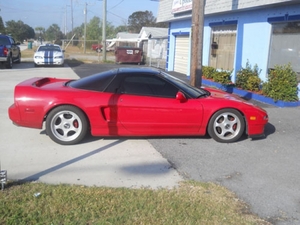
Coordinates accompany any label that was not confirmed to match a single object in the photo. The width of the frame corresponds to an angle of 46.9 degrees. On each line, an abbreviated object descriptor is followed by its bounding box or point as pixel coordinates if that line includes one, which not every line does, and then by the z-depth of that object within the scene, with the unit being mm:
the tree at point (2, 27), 53138
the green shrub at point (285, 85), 9625
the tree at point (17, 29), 77938
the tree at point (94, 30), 81938
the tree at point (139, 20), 83744
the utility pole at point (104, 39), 29797
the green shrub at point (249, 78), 11035
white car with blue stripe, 21273
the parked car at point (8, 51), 18498
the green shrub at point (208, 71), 13901
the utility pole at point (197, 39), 8898
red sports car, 5551
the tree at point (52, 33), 104588
